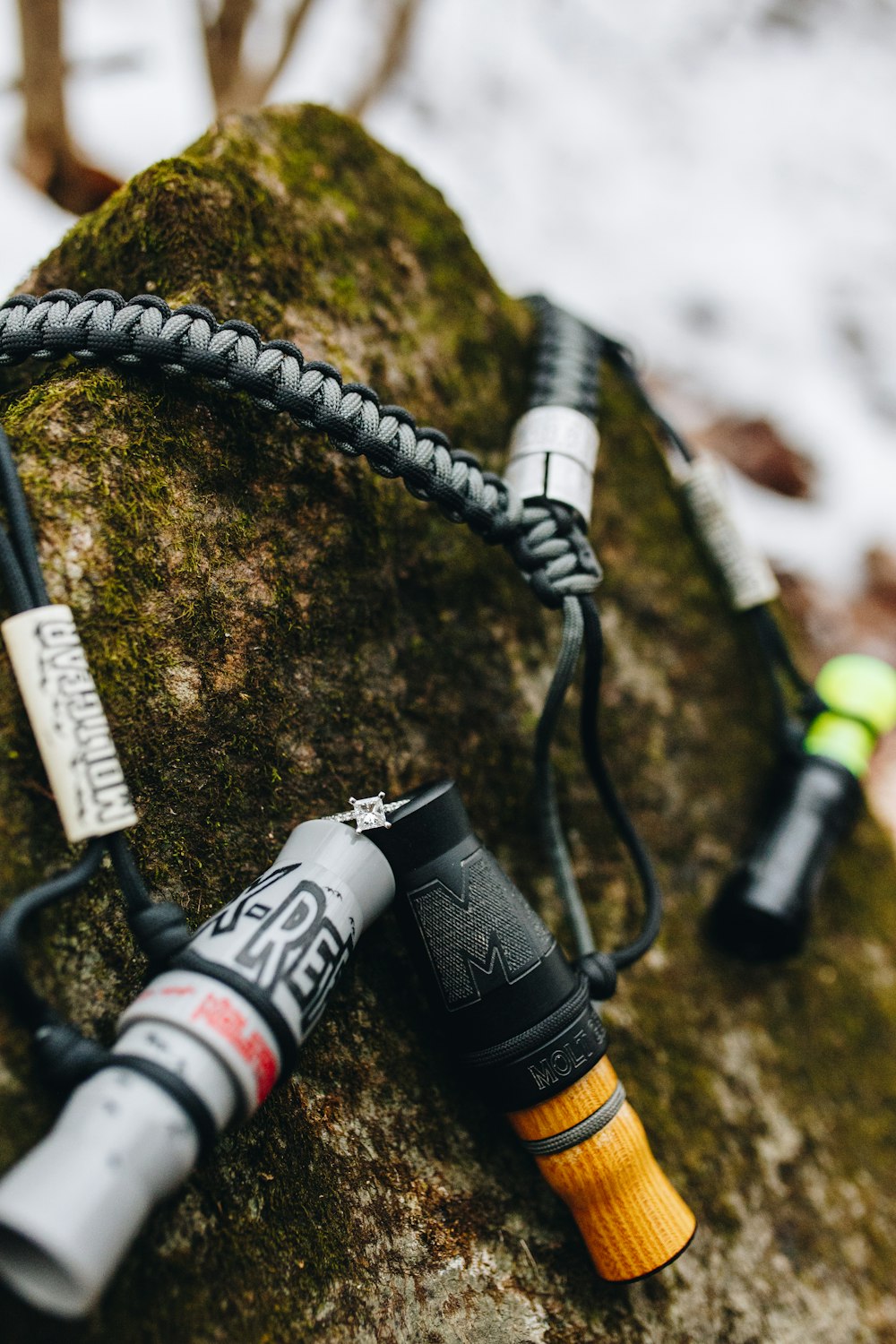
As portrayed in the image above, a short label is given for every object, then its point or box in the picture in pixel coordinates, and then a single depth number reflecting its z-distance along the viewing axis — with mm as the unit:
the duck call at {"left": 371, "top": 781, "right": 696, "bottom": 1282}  372
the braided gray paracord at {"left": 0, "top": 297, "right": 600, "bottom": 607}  376
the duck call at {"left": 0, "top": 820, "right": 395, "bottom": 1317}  310
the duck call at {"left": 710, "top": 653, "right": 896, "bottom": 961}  465
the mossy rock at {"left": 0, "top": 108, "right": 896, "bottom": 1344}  360
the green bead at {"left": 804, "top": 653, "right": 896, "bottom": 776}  503
